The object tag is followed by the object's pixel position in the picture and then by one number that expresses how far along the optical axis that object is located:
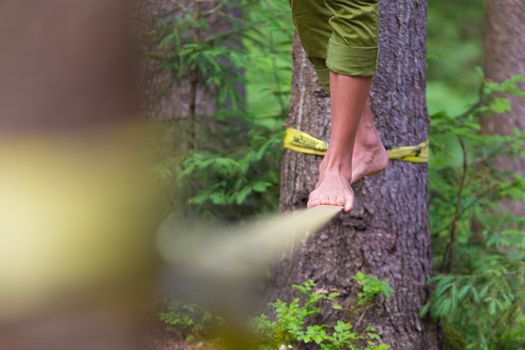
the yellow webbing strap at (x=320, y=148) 9.45
